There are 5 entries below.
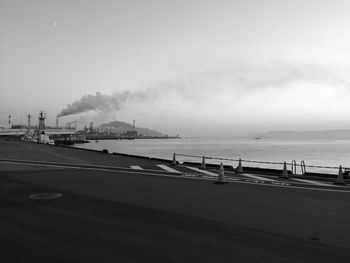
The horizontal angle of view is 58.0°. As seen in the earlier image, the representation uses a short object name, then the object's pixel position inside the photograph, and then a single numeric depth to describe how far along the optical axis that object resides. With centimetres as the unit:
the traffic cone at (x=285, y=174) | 1662
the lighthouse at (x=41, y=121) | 9444
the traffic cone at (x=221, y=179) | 1388
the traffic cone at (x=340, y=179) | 1487
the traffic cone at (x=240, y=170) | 1868
